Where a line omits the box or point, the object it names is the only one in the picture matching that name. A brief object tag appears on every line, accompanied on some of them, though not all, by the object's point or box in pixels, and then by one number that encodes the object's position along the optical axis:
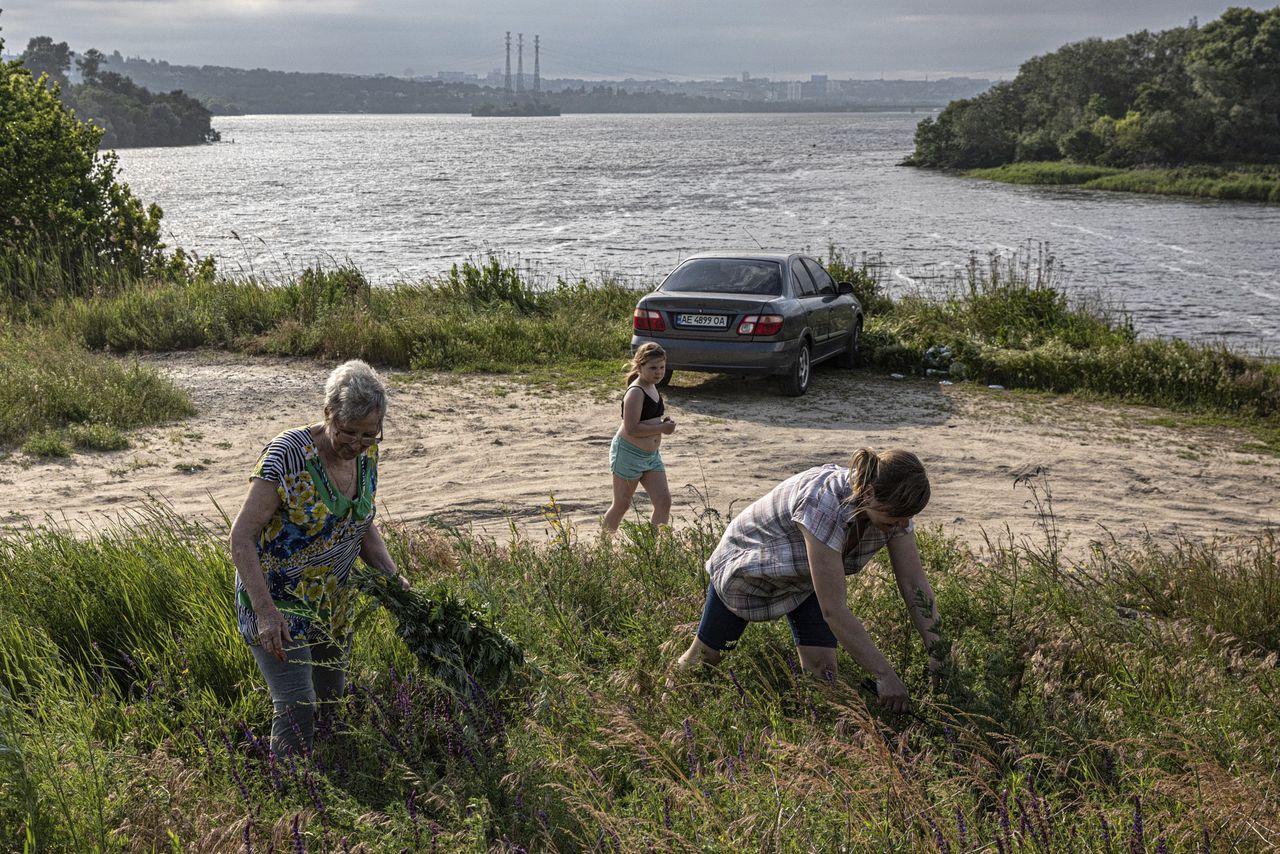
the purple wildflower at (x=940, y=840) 2.76
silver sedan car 12.72
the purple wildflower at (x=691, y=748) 3.30
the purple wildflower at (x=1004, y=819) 2.82
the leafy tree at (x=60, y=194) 17.62
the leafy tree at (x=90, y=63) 165.25
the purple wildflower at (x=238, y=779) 3.33
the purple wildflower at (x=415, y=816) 2.97
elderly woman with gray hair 3.57
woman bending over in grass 3.75
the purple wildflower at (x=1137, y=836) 2.66
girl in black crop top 7.23
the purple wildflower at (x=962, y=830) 2.71
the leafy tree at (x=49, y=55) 176.50
